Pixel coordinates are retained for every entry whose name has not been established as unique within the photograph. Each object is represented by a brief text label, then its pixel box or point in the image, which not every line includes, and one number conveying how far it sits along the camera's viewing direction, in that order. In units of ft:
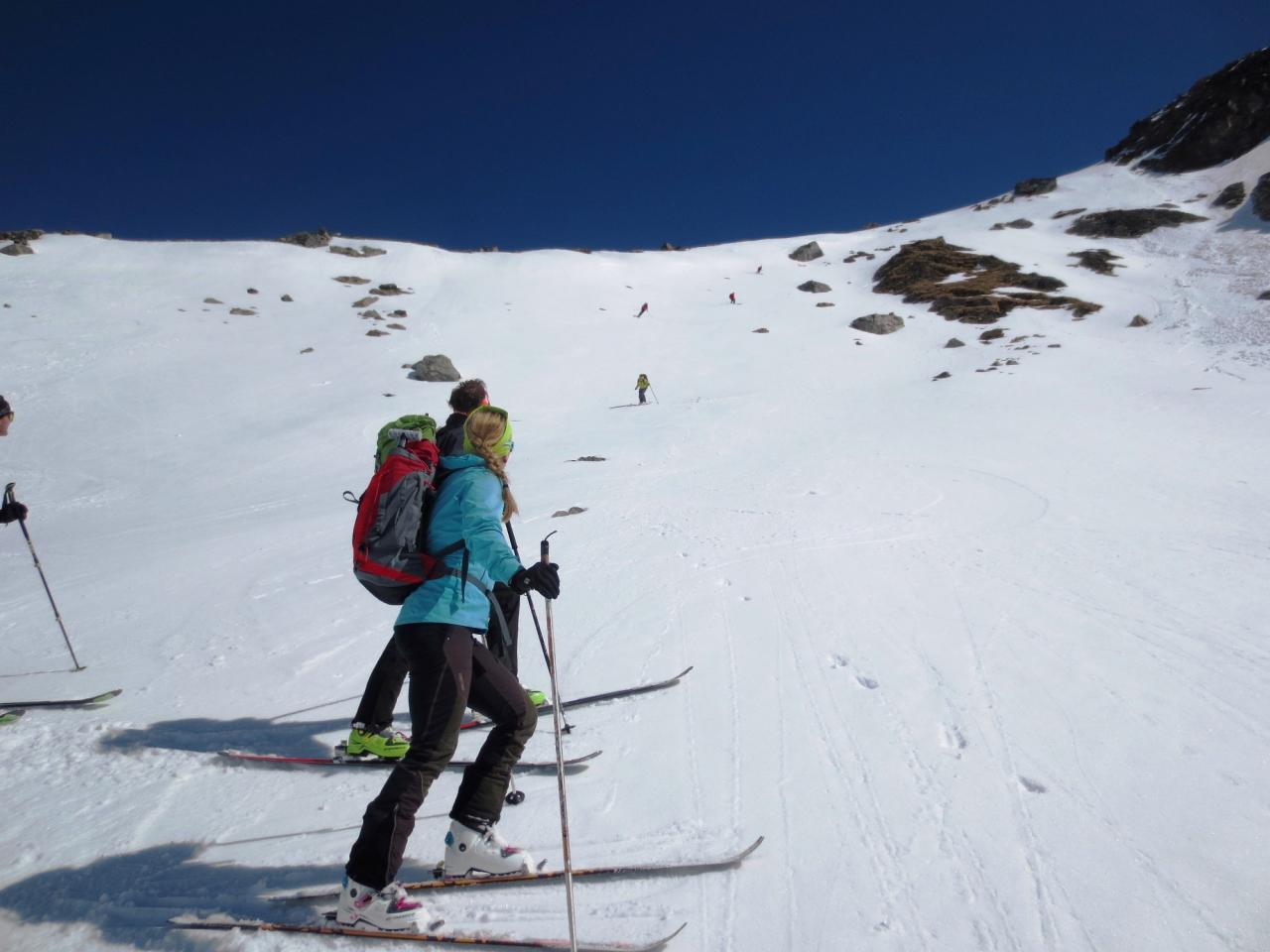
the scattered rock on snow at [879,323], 94.94
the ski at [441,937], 8.20
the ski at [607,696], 14.58
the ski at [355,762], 12.47
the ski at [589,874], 9.20
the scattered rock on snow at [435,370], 78.79
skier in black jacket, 12.58
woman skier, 8.07
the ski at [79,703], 15.40
